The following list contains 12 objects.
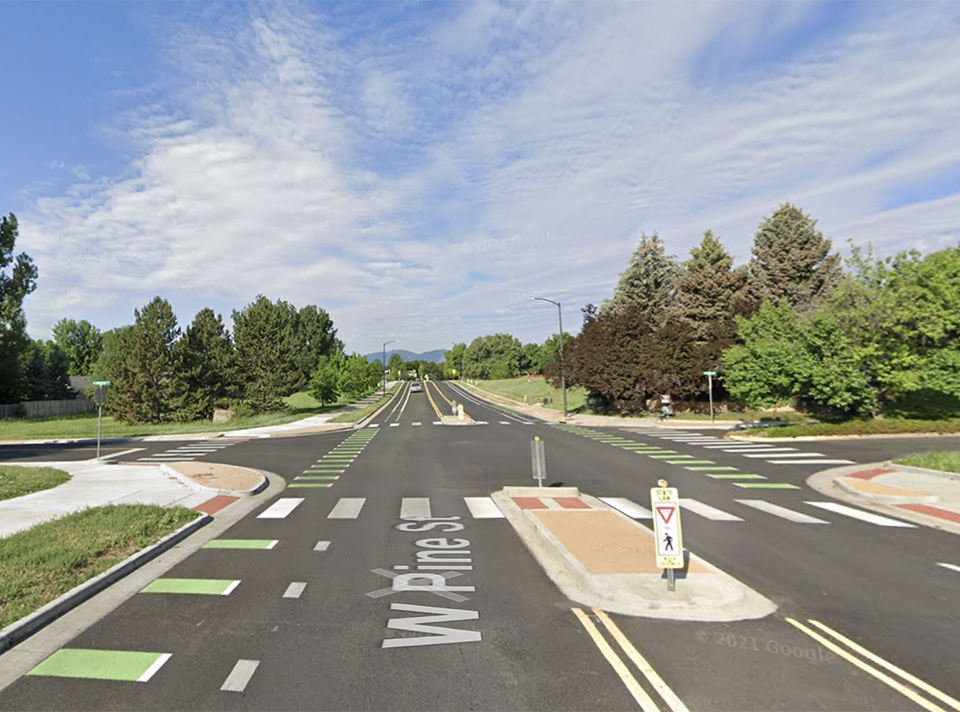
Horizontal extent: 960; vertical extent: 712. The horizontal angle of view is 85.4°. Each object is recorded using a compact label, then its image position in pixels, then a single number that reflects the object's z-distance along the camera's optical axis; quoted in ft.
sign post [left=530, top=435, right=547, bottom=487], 44.96
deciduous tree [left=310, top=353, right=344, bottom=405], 179.83
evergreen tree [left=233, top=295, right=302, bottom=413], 163.32
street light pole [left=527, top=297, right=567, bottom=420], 140.77
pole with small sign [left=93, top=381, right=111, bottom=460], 67.42
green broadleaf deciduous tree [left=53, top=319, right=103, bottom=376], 330.71
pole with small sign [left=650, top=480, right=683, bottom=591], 22.26
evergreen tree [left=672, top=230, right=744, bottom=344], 165.99
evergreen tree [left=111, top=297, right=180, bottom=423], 139.64
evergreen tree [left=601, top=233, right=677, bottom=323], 208.13
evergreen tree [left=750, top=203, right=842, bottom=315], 171.83
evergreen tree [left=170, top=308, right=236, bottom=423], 143.23
